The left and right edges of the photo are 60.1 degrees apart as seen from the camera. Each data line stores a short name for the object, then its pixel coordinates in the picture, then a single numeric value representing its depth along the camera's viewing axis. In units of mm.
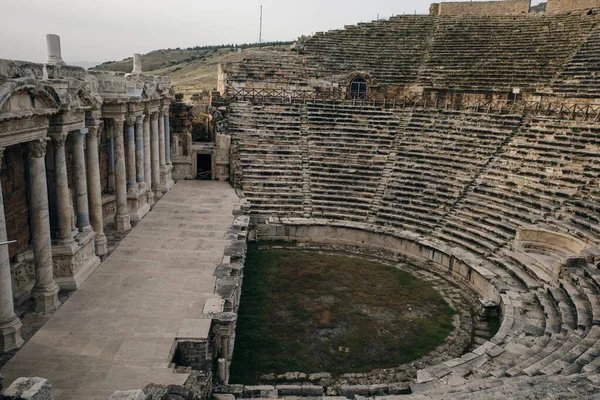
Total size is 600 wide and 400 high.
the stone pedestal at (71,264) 11914
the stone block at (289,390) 9878
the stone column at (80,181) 12516
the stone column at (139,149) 18100
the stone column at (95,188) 13656
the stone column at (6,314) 9195
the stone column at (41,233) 10344
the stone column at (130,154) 17328
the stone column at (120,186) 16047
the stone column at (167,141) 22683
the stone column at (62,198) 11719
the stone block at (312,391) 9961
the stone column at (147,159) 19347
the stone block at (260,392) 9594
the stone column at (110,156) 16234
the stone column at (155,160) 20516
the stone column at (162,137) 21734
